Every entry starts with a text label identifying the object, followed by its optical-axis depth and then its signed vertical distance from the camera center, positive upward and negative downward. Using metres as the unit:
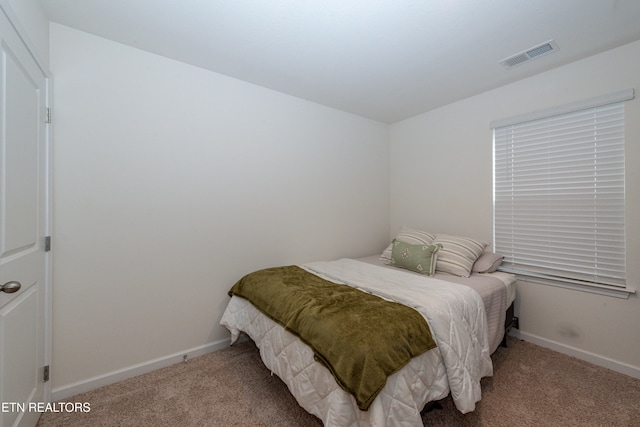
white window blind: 2.02 +0.16
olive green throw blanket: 1.12 -0.61
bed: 1.17 -0.78
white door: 1.13 -0.09
